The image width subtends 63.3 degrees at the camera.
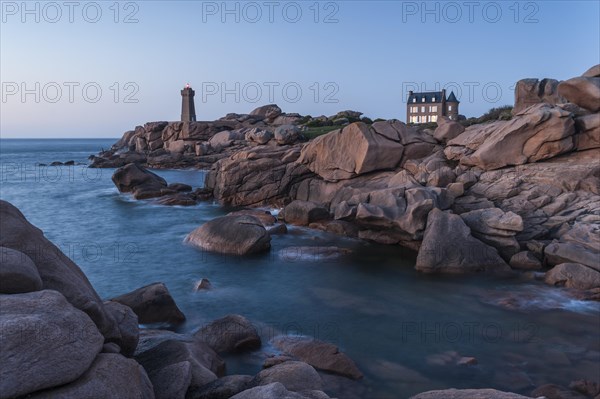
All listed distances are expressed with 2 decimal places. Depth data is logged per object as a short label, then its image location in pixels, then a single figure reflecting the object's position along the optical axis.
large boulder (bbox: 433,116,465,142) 31.92
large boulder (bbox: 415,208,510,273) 20.52
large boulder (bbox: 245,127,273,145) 47.59
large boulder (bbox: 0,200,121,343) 8.73
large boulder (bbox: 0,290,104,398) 6.14
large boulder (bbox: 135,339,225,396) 9.41
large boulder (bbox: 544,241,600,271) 18.86
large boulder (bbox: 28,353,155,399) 6.52
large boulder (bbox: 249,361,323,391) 9.27
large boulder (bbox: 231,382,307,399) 7.20
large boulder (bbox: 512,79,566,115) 36.25
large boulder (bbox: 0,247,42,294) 7.68
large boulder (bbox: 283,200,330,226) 29.44
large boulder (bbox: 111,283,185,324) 15.03
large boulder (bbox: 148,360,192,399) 8.50
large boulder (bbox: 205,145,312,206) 35.62
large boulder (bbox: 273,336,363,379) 12.17
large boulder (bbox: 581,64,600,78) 28.82
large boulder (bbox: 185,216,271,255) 23.86
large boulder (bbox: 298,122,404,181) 30.52
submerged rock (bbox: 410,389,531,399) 7.79
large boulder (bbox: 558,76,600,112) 26.72
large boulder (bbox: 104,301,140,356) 9.75
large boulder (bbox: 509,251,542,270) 20.28
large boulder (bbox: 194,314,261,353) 13.30
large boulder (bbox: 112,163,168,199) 43.22
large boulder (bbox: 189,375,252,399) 8.52
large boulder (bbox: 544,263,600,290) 17.97
